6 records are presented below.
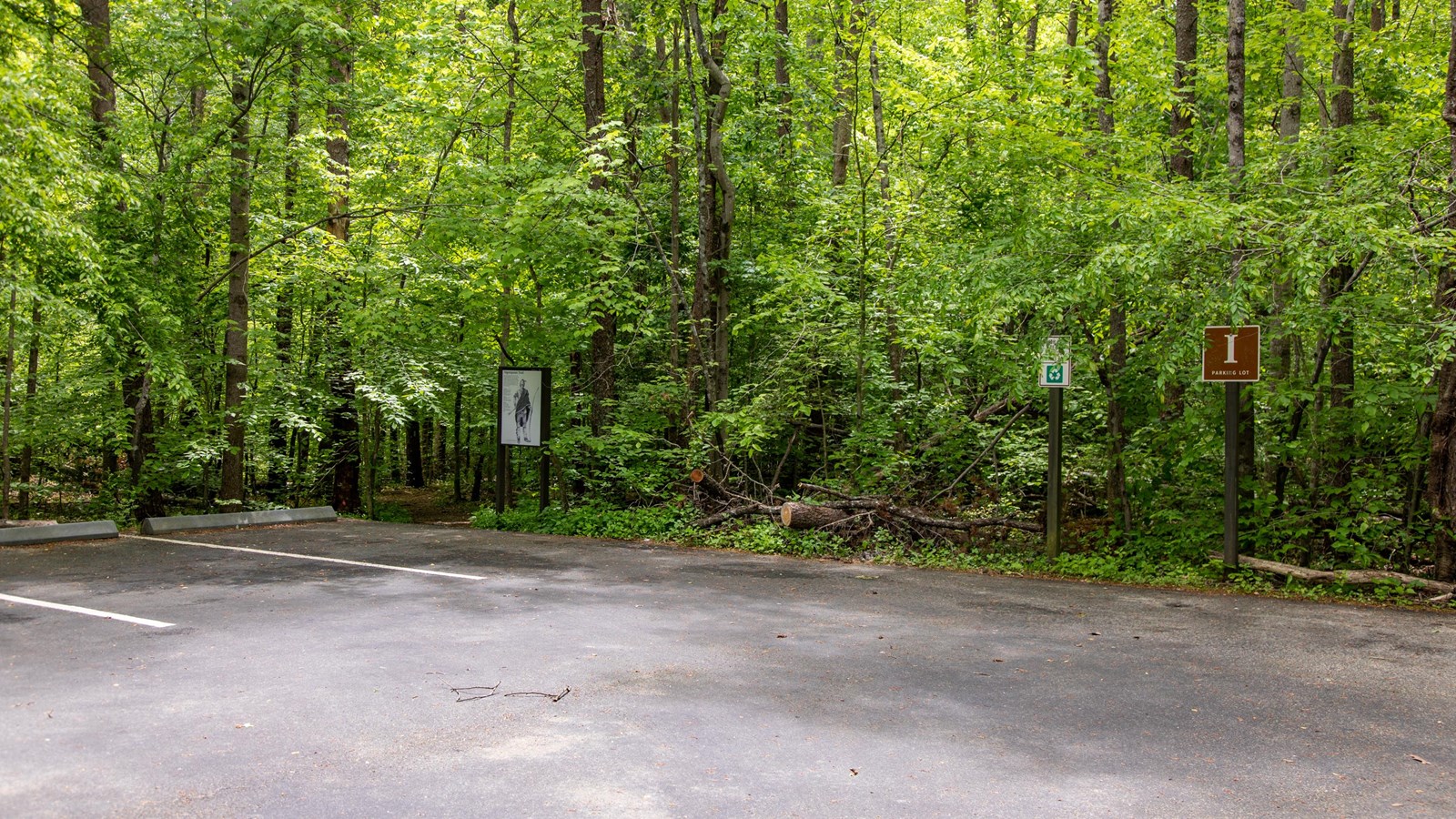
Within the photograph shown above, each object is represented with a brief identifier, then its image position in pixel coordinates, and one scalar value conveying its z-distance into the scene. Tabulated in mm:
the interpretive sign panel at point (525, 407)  14977
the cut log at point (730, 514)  13773
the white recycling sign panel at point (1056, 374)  10789
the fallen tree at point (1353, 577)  9289
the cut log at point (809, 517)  12820
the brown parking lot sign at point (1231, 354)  9727
